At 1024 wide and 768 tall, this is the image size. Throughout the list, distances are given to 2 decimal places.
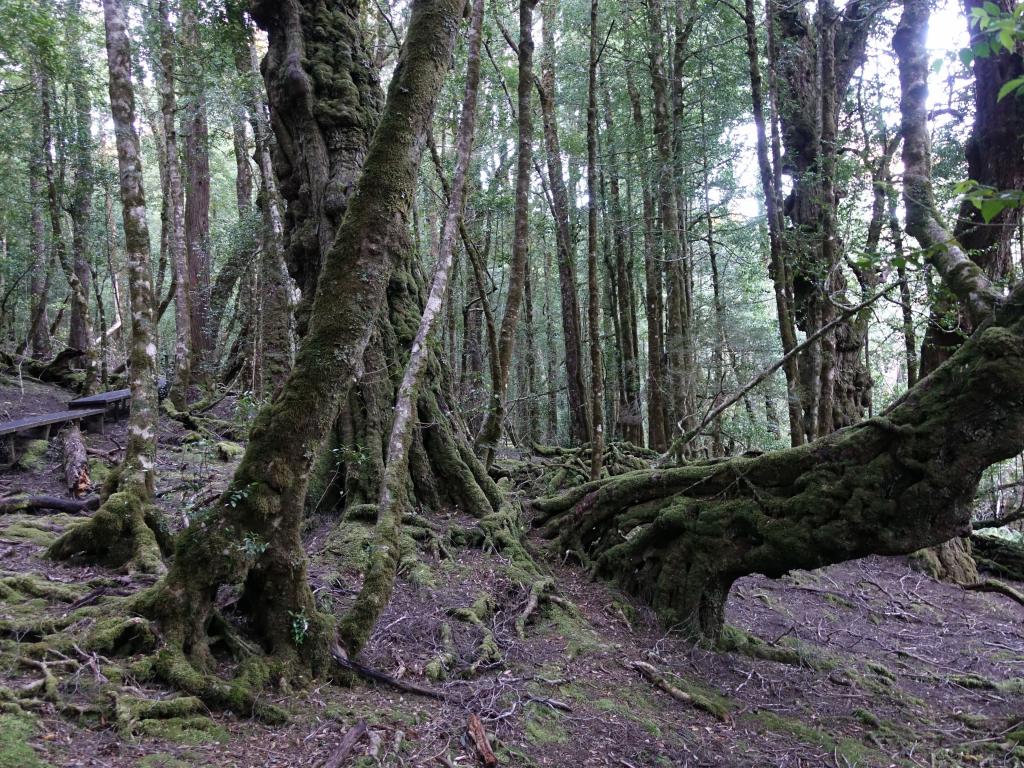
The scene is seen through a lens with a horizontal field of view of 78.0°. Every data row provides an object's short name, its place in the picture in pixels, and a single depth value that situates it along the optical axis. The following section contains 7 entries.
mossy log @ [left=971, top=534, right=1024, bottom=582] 10.12
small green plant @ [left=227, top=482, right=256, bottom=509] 3.65
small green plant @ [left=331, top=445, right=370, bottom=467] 6.21
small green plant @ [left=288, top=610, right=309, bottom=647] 3.87
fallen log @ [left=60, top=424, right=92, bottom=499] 7.71
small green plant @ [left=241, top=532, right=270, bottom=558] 3.63
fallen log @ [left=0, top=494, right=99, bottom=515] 6.67
